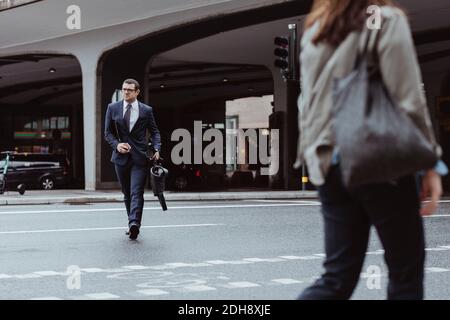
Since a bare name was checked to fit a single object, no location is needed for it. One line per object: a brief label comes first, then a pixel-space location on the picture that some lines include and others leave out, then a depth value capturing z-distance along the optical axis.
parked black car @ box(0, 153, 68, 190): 31.23
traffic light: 19.70
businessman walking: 9.85
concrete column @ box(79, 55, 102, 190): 26.88
